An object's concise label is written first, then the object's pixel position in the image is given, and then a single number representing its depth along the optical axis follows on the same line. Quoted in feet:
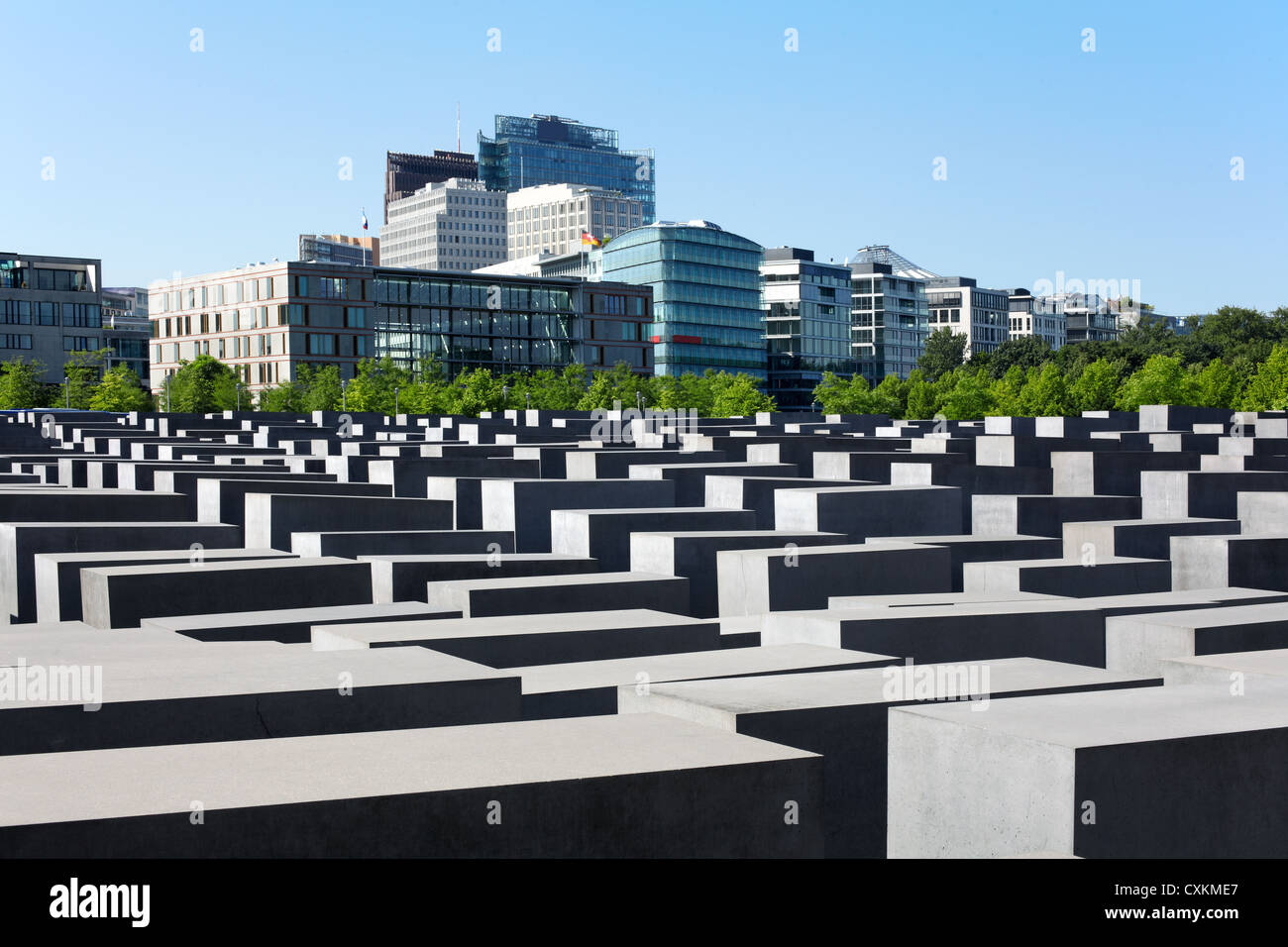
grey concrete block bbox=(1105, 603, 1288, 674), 30.58
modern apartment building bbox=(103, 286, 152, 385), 452.39
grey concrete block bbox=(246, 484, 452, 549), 51.55
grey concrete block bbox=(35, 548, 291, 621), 38.99
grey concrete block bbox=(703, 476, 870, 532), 59.82
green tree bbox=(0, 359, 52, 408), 237.25
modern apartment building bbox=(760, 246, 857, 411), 468.75
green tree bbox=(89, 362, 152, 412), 244.22
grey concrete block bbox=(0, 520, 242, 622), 44.14
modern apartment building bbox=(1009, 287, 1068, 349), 624.59
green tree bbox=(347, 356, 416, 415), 254.27
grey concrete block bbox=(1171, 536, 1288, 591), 45.34
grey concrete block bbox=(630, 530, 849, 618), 45.42
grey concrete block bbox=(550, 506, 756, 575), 48.98
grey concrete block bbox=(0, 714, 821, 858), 14.57
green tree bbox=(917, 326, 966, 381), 445.37
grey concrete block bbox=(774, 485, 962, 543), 53.88
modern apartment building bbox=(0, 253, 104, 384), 360.07
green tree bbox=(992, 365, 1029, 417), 243.81
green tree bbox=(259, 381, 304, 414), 272.72
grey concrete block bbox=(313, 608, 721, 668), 29.25
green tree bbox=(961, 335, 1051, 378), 351.67
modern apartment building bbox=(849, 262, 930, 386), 522.47
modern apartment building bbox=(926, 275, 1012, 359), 600.80
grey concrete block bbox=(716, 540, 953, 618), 40.42
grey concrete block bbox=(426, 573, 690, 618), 36.52
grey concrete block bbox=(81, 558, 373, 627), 35.96
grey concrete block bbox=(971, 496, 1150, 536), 59.21
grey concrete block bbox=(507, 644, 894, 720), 25.12
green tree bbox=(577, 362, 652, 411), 249.14
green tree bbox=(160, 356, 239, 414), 277.44
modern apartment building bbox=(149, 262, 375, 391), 344.90
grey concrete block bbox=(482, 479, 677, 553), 55.83
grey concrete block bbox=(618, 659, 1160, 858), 21.94
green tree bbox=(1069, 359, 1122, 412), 242.17
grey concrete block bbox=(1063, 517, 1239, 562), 49.88
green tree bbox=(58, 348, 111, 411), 258.37
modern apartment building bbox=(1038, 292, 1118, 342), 652.07
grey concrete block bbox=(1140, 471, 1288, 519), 64.85
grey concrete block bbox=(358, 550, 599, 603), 41.37
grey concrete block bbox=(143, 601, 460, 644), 31.78
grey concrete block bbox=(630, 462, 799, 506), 65.16
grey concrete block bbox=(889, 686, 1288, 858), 18.44
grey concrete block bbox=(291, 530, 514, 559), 47.60
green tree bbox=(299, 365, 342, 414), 271.69
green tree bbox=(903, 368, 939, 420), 270.26
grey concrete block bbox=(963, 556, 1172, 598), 42.06
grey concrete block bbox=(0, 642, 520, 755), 21.08
